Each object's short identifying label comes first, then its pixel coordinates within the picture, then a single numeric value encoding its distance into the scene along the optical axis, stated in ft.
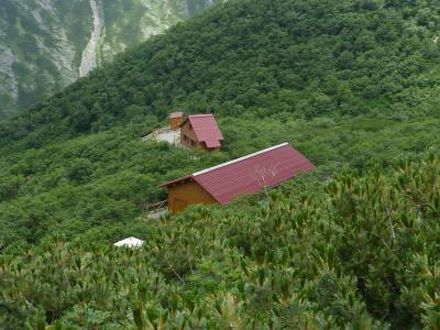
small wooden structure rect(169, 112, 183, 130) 271.28
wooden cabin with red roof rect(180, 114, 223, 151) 224.53
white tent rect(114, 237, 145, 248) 119.95
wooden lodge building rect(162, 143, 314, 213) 161.38
